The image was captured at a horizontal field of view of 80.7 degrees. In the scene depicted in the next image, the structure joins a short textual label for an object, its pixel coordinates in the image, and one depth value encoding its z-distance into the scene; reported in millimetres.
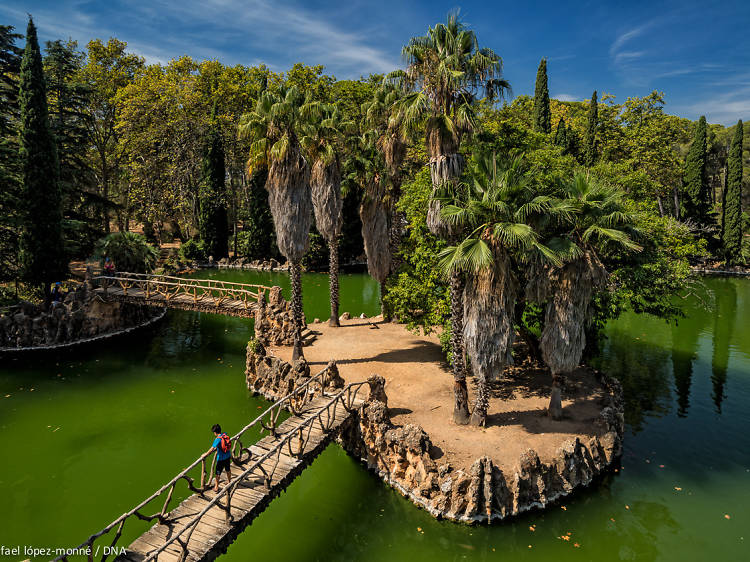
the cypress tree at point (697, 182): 53062
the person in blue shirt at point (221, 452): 11469
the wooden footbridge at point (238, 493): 9438
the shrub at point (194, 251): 56875
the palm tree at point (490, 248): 13484
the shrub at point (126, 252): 33312
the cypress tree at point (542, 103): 49688
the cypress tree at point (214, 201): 53156
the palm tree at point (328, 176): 22766
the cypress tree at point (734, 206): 49156
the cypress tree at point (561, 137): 52969
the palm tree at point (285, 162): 19672
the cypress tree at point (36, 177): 28531
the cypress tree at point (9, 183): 28016
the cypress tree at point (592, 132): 51781
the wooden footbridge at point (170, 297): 26219
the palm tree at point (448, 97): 14688
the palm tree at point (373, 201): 26922
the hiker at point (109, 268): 32125
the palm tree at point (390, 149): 25214
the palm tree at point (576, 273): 14438
